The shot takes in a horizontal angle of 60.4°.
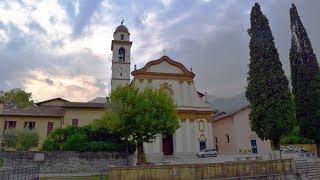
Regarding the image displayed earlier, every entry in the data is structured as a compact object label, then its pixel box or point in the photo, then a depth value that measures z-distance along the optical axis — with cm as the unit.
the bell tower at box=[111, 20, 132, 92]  4572
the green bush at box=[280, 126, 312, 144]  3522
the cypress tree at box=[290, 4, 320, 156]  2738
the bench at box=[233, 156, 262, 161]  2559
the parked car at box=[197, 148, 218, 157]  3475
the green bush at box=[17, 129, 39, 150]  3039
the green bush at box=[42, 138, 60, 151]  2725
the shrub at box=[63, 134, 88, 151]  2691
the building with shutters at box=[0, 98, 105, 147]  3562
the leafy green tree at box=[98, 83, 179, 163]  2522
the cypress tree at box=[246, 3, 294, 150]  2470
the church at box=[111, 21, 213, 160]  3641
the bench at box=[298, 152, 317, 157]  2723
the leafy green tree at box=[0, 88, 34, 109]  5534
